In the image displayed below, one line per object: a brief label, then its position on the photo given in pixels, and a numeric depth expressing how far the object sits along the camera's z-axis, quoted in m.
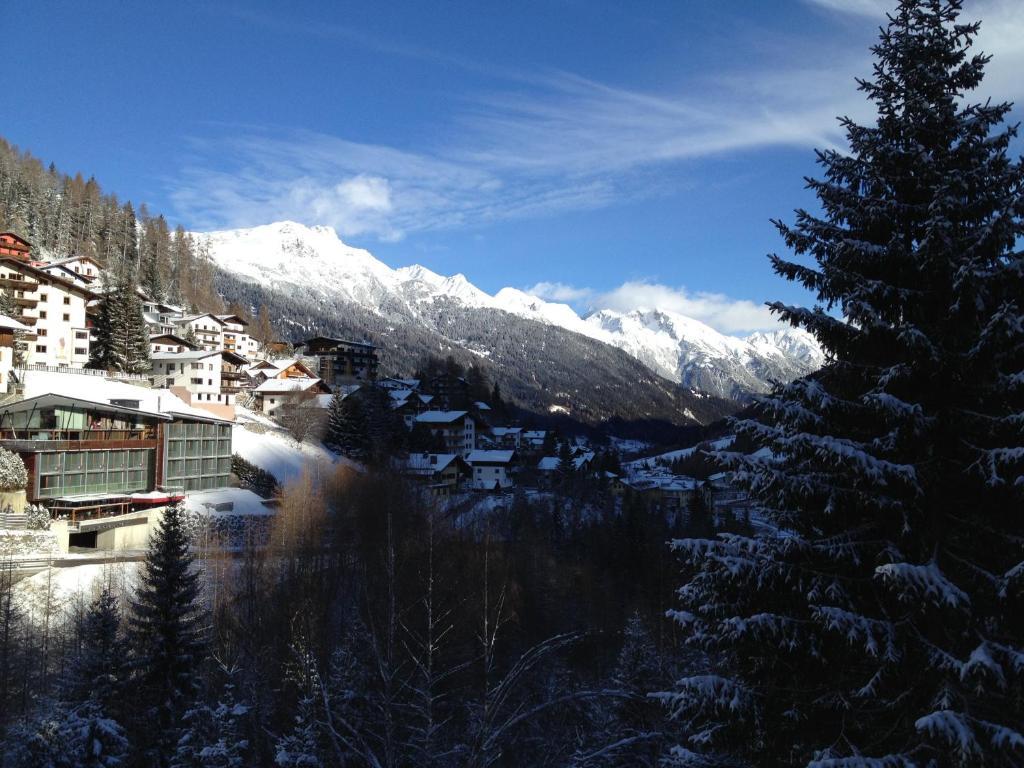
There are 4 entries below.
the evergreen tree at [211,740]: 17.91
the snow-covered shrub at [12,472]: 35.06
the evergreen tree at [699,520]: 62.22
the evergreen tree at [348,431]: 66.56
